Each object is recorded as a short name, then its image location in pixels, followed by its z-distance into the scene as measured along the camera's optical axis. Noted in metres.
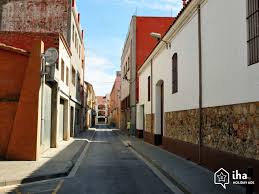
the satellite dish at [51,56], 10.33
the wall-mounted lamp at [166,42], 13.07
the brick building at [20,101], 9.72
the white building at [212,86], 6.30
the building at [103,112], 88.94
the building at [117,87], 49.45
